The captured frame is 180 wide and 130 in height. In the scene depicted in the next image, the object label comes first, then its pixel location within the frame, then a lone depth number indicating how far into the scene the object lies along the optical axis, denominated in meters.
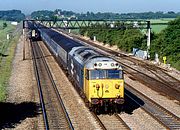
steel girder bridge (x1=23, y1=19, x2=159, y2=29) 68.75
